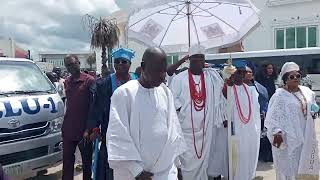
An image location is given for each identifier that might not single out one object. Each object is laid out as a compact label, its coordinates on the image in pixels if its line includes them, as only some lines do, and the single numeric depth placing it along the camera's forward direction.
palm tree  24.98
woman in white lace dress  5.02
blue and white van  5.46
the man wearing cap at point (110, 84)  4.56
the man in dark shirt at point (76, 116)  5.69
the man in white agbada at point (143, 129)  3.05
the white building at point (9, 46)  19.42
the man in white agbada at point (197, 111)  5.18
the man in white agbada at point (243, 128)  5.38
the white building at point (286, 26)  23.92
